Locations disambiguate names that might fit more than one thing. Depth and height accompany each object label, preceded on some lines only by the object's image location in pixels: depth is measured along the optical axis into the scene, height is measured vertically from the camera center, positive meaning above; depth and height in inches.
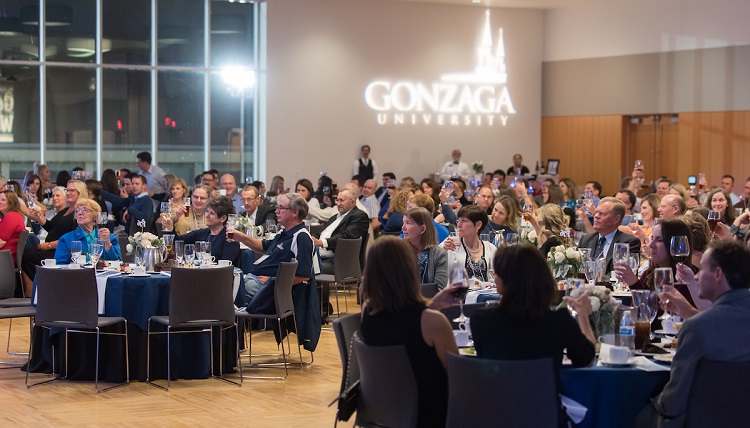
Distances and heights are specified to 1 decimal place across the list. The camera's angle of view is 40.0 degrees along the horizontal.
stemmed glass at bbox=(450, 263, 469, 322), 183.8 -18.0
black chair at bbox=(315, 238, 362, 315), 406.3 -32.6
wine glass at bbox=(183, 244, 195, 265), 304.5 -22.3
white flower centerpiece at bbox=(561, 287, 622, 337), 184.9 -23.9
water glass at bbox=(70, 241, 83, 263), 301.0 -21.1
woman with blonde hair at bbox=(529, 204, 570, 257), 329.4 -12.5
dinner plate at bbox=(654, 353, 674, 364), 177.5 -30.2
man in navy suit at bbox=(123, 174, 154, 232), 495.8 -15.7
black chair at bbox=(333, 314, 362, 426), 187.2 -30.3
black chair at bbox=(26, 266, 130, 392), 283.3 -33.7
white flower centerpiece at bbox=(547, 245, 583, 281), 251.4 -19.2
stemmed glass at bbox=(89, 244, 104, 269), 301.8 -21.7
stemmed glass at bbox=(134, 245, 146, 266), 306.6 -23.1
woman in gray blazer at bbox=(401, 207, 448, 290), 267.4 -17.3
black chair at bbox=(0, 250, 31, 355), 326.3 -32.4
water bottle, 178.9 -26.5
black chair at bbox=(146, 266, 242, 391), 283.0 -33.6
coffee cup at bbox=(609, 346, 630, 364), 172.4 -28.7
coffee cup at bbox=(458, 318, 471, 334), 194.7 -27.8
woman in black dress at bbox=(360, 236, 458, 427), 169.2 -23.5
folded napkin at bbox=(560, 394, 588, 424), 162.9 -36.0
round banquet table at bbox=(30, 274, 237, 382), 294.7 -49.2
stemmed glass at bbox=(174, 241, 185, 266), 300.0 -21.0
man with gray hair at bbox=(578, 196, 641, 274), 298.2 -13.9
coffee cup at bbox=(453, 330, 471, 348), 190.9 -29.1
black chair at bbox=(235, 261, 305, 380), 299.3 -34.4
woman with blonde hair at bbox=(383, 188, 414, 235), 439.5 -12.9
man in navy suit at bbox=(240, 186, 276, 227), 437.4 -12.6
